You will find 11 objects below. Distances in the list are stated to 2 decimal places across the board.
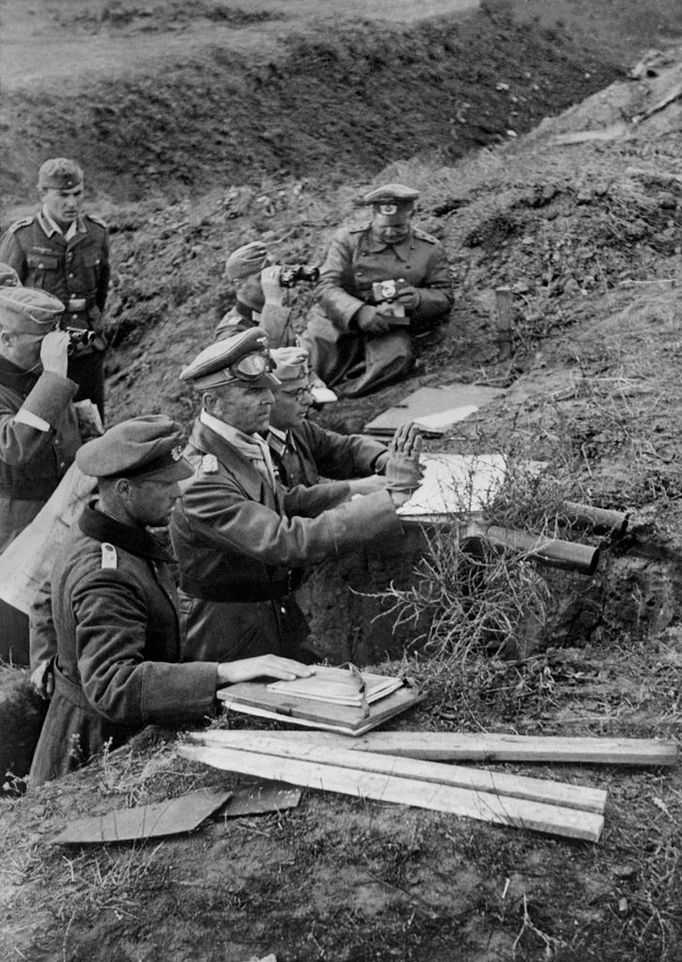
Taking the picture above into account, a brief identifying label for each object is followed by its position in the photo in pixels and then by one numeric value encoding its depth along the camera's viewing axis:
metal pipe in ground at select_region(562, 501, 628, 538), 4.46
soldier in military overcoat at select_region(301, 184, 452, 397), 7.52
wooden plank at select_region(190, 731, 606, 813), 3.06
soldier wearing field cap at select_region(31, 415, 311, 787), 3.51
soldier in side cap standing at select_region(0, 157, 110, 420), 7.75
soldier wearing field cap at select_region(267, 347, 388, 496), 4.99
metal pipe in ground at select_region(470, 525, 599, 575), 4.08
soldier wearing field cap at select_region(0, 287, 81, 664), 5.28
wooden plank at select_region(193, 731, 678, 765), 3.27
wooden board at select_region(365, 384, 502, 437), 6.21
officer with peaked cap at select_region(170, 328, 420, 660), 4.38
